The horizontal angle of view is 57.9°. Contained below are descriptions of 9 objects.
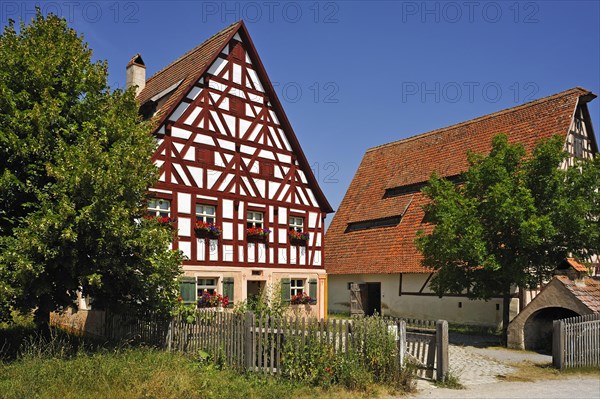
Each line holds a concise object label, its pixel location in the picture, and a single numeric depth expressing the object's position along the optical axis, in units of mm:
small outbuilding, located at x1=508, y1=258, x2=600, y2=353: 15148
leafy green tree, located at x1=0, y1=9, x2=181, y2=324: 11180
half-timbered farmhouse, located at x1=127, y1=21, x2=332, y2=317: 18422
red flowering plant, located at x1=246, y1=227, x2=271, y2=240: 20094
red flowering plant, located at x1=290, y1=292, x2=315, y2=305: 21484
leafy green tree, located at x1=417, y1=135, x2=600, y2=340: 16406
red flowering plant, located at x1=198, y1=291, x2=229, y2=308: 18266
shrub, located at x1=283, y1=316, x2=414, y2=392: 10461
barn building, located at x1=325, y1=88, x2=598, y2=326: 23281
